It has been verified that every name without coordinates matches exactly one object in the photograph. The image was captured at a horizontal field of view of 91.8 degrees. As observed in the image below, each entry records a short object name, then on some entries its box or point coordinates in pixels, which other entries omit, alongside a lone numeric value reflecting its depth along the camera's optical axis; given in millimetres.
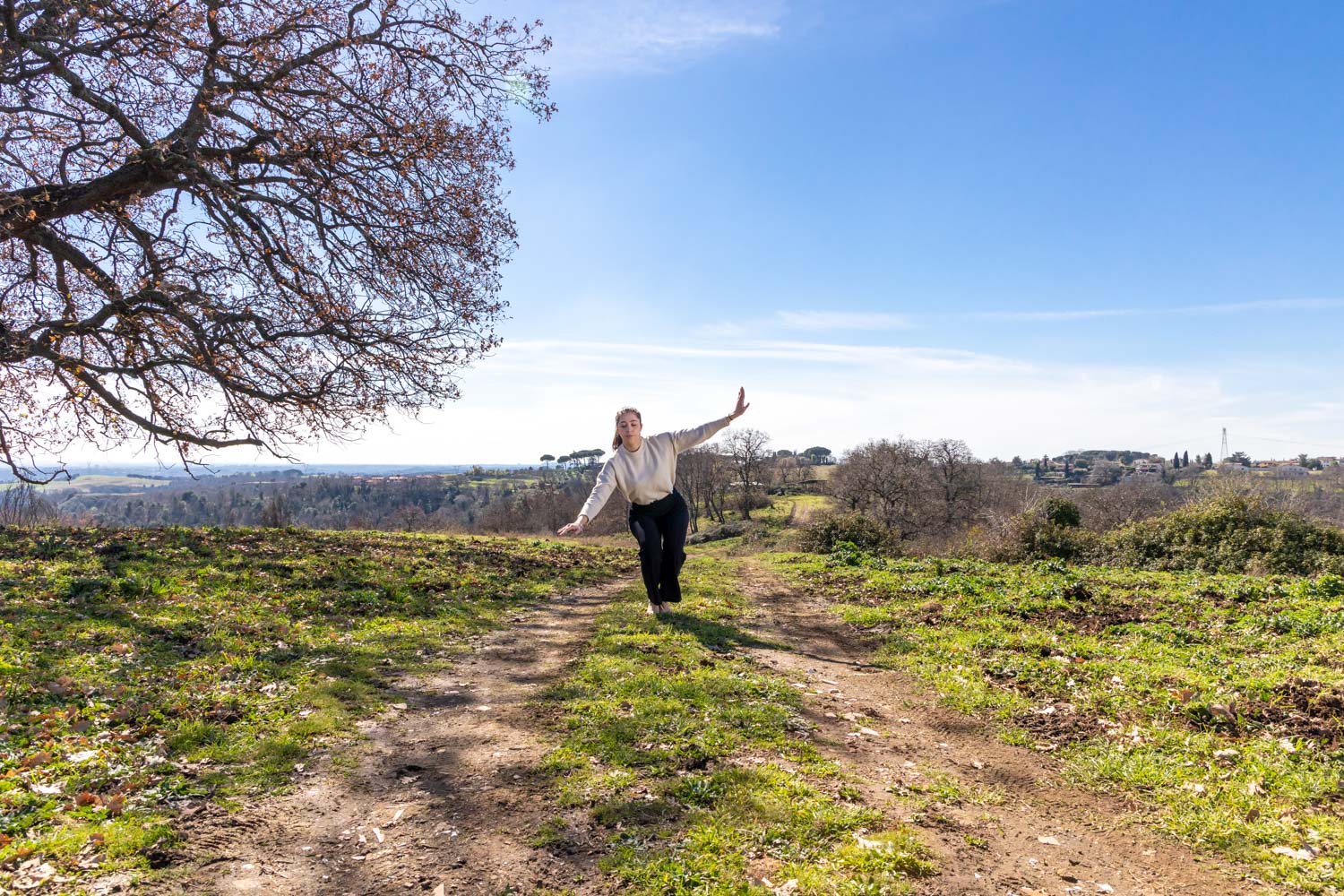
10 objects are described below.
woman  8688
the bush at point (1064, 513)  24438
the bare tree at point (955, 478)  56406
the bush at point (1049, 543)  18047
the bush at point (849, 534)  22734
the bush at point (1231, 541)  14586
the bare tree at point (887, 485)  53594
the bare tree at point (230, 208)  10078
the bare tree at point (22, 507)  15805
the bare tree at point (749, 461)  77062
